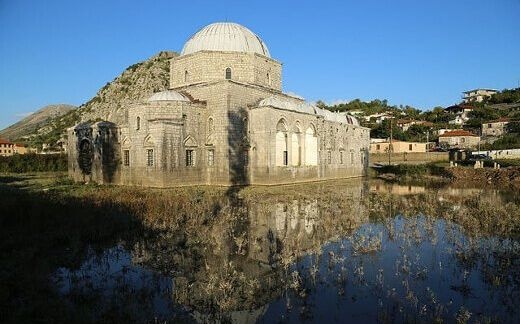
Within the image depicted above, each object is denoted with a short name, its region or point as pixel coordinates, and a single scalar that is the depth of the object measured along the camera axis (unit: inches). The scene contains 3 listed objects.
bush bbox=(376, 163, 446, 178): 1406.3
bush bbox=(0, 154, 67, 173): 1861.5
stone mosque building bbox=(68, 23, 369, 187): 1039.6
